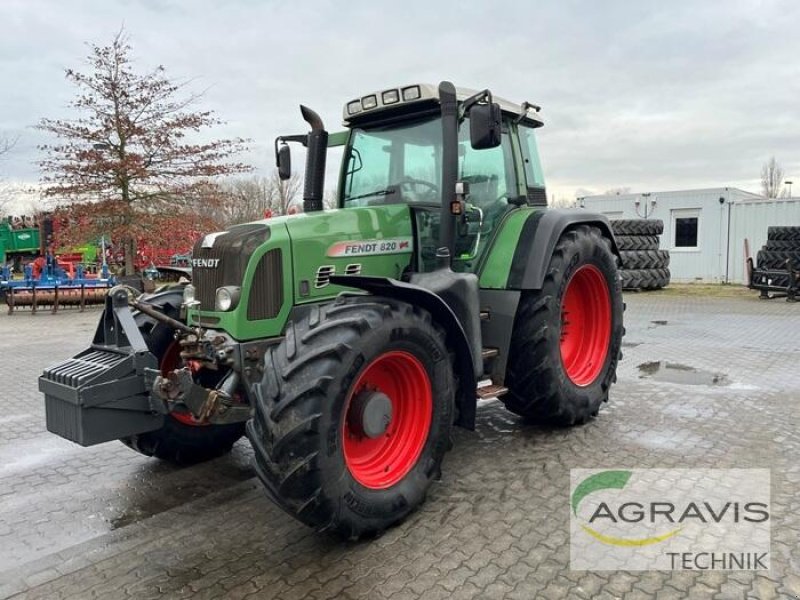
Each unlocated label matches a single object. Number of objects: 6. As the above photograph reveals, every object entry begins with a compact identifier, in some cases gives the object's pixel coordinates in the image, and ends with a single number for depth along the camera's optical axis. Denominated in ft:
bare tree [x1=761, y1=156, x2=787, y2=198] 174.50
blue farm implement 49.98
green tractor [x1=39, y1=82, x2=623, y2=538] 10.09
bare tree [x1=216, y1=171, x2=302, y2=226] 58.80
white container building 63.21
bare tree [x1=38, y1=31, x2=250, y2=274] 52.54
